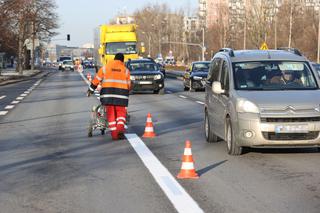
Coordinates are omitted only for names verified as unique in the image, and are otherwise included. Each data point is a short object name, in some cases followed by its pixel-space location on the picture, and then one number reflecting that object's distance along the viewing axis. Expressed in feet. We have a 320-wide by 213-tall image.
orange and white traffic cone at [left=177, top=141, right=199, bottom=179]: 28.22
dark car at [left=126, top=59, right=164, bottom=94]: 99.25
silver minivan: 33.30
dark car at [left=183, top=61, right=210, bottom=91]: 107.34
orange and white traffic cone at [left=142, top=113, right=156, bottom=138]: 43.96
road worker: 42.39
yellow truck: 141.08
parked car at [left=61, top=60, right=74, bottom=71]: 307.17
